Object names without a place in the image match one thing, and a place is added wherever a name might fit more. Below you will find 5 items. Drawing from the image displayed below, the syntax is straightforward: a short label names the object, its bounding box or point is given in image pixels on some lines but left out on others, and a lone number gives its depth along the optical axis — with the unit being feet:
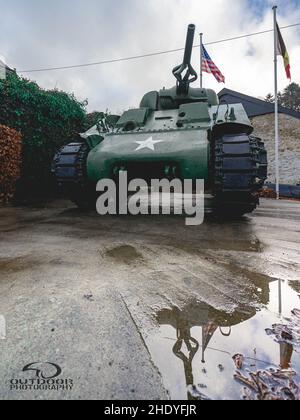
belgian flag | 33.35
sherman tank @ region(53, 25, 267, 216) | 13.35
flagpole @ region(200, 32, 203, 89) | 43.57
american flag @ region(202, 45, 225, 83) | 39.13
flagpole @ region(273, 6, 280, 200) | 33.68
